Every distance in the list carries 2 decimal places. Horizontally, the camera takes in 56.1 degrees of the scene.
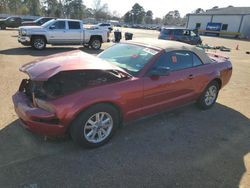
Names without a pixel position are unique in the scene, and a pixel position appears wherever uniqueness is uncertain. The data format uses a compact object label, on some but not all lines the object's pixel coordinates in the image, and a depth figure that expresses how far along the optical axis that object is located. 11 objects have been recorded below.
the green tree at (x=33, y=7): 75.69
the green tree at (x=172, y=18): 125.50
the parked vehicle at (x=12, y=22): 30.19
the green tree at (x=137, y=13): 113.03
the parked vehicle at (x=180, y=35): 18.97
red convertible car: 3.18
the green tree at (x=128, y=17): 112.71
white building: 48.81
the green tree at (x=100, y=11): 100.03
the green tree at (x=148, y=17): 121.62
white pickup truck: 13.00
